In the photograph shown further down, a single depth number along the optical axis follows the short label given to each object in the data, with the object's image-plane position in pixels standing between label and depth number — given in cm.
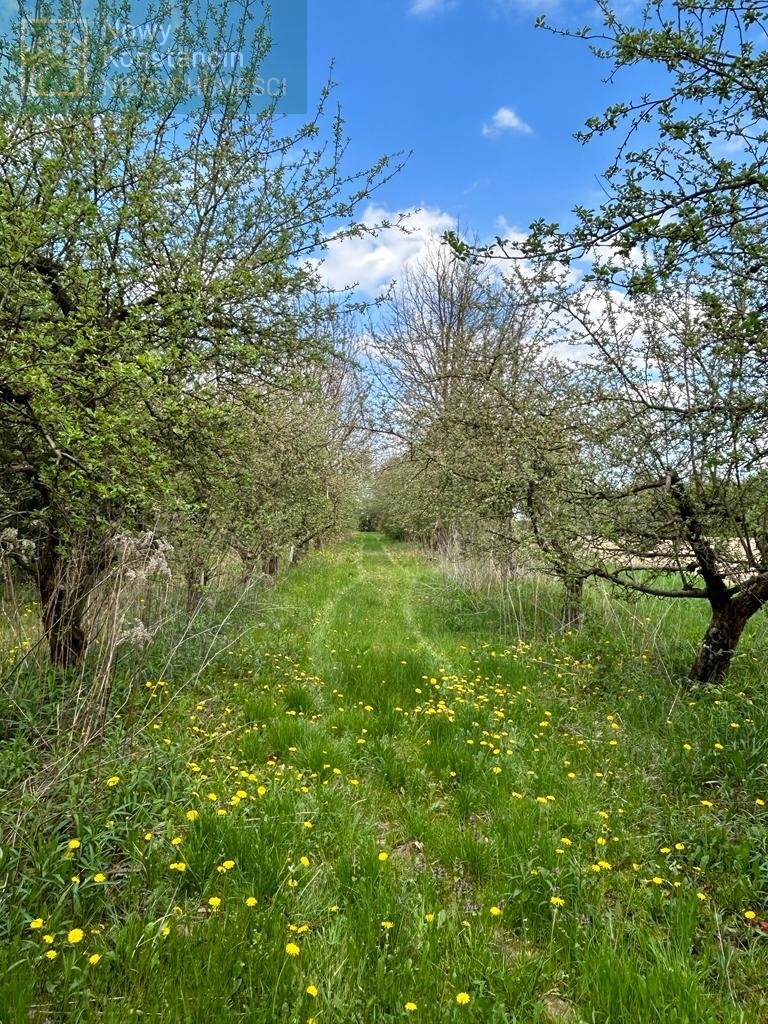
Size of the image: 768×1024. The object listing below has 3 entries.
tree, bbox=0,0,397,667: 306
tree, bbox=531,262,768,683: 420
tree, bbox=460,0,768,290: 246
